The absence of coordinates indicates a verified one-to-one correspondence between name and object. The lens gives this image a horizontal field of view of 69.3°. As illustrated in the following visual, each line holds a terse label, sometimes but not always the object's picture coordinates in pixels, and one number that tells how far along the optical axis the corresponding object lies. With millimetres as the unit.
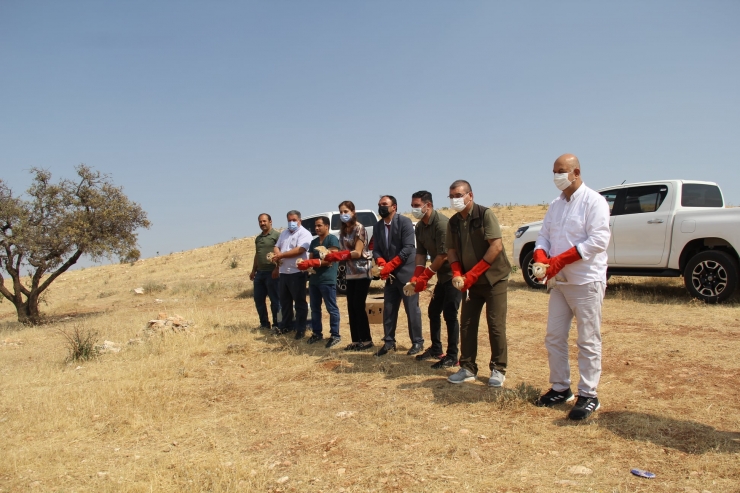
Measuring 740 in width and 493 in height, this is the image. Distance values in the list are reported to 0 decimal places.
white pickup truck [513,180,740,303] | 8555
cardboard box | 7660
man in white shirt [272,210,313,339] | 8188
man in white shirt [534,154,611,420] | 4164
